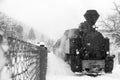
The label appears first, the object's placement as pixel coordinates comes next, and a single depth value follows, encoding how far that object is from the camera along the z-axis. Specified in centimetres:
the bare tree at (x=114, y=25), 3547
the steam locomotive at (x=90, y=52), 1395
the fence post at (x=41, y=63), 663
